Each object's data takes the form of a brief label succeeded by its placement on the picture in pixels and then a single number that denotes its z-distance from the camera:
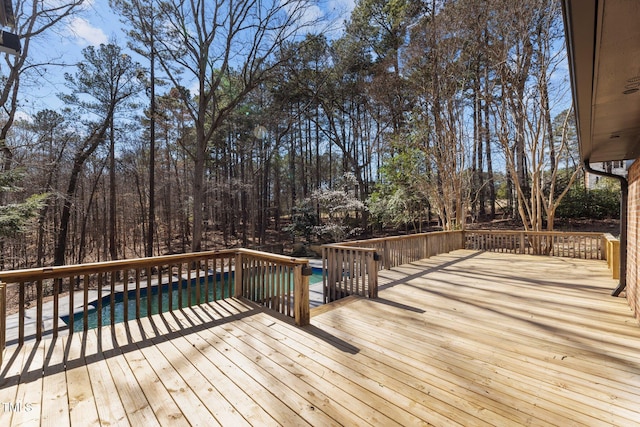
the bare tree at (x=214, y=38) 9.41
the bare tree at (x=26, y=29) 7.21
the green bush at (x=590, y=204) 13.34
